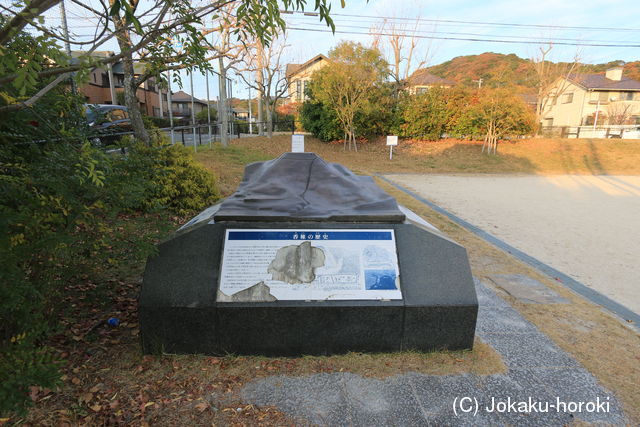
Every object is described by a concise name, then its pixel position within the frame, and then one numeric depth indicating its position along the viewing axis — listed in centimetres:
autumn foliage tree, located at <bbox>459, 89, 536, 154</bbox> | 1873
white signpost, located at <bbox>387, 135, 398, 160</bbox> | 1770
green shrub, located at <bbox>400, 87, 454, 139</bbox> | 2147
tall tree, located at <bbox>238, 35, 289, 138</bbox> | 2148
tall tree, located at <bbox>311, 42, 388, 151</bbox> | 1912
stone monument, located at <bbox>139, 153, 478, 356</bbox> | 269
